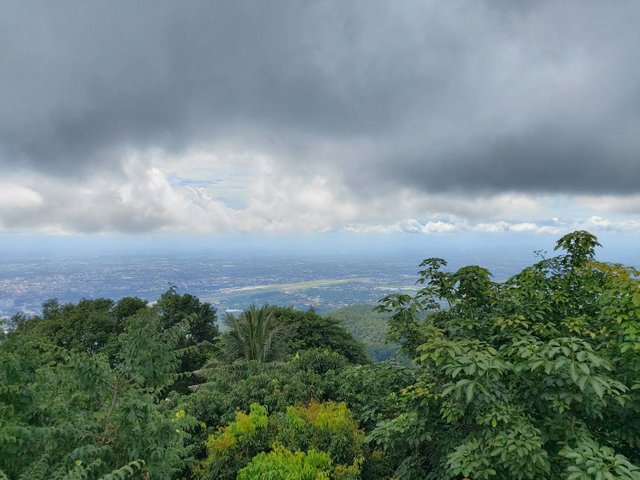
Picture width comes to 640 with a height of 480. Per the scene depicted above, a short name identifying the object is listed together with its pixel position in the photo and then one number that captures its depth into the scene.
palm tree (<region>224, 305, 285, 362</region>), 17.16
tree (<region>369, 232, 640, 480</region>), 3.01
